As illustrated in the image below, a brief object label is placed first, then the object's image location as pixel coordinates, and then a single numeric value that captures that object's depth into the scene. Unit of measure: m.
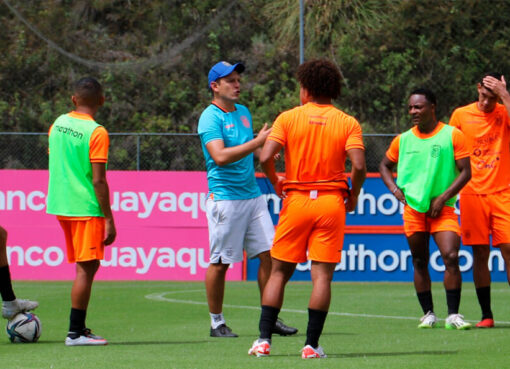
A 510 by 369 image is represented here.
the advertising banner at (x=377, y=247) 33.59
